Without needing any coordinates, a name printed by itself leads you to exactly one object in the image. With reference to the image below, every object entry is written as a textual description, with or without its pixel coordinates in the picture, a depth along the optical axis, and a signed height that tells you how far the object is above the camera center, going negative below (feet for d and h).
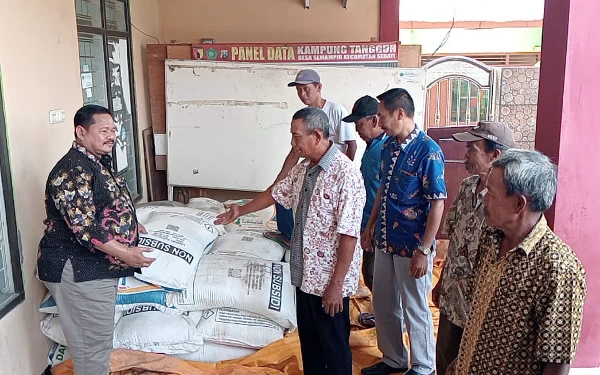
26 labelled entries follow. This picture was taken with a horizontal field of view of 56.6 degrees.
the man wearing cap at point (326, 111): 12.23 -0.51
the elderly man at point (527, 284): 4.45 -1.59
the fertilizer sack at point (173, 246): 10.06 -3.02
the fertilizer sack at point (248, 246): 12.01 -3.42
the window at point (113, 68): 12.98 +0.60
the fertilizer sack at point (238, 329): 10.02 -4.26
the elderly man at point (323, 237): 7.29 -1.94
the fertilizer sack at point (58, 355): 9.63 -4.49
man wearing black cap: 10.57 -0.97
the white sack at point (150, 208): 12.53 -2.77
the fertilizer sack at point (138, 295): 9.89 -3.59
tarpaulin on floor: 9.30 -4.66
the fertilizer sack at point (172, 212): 12.60 -2.79
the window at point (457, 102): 25.61 -0.66
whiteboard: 17.10 -0.61
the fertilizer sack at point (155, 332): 9.53 -4.10
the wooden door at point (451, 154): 16.16 -1.88
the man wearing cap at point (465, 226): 6.81 -1.70
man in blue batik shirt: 8.27 -2.01
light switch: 10.04 -0.42
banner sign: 17.35 +1.16
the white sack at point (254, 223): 14.23 -3.49
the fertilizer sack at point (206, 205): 15.40 -3.18
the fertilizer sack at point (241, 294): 10.19 -3.69
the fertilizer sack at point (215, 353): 9.99 -4.68
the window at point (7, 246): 8.35 -2.31
